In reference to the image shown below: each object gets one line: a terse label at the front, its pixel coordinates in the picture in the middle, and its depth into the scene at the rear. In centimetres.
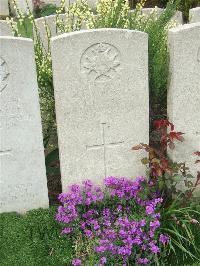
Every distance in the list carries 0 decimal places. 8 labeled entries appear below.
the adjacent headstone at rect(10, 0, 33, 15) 1021
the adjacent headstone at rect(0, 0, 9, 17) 1018
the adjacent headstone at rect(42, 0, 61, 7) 1047
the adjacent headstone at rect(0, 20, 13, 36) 511
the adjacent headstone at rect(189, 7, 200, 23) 510
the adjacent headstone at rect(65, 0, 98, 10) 1047
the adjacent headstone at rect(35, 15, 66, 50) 517
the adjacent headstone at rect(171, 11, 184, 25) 553
